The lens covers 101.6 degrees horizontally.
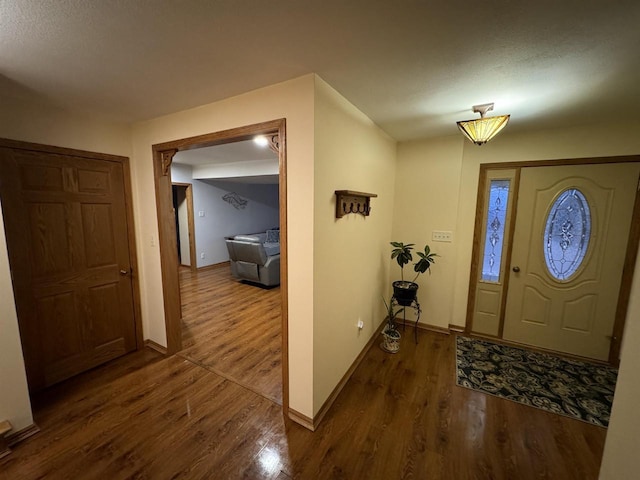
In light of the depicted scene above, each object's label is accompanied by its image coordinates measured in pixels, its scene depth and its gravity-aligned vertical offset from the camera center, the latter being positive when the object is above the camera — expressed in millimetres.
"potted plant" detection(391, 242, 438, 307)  2797 -585
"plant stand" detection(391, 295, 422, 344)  3080 -1294
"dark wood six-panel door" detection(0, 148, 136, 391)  1973 -424
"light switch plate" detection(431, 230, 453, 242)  3049 -258
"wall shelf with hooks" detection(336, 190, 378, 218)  1910 +81
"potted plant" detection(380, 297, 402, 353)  2789 -1332
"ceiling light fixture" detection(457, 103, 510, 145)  1909 +664
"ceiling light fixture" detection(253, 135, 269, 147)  3348 +899
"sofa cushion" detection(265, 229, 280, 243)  6045 -571
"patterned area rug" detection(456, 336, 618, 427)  2061 -1479
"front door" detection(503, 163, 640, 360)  2490 -397
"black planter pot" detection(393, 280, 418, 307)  2877 -890
